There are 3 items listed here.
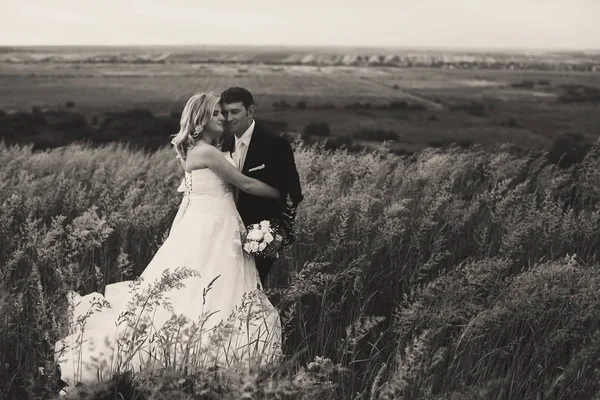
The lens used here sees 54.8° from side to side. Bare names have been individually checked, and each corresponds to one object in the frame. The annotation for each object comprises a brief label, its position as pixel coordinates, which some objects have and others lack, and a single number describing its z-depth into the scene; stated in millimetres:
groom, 3992
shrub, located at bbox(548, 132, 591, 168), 9828
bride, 3869
